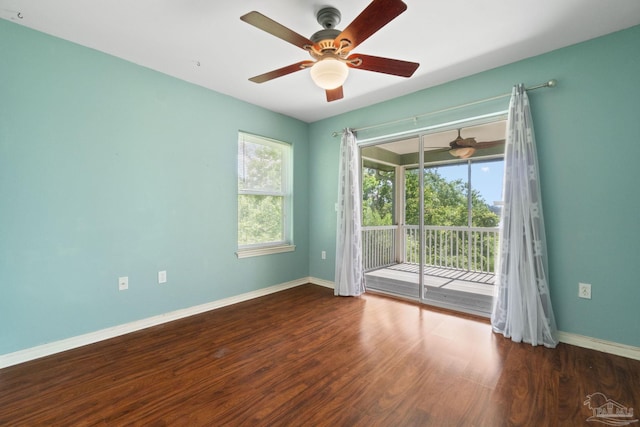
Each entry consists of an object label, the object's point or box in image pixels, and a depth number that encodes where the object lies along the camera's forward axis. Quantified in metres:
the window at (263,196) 3.58
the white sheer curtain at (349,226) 3.71
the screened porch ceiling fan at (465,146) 3.26
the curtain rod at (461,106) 2.40
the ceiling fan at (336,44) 1.47
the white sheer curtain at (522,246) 2.35
